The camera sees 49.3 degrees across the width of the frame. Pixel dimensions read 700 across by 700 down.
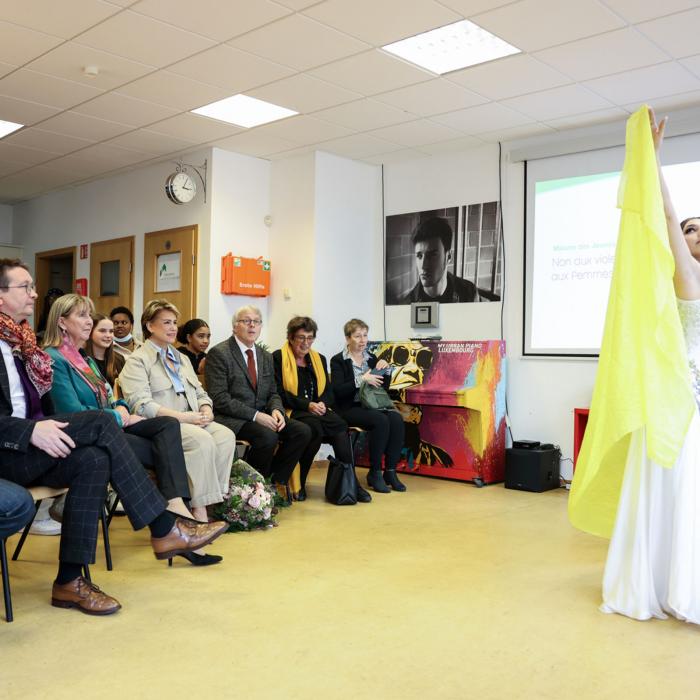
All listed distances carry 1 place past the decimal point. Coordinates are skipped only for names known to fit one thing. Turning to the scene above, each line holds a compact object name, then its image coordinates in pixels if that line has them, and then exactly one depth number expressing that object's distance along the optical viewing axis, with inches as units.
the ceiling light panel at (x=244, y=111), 216.1
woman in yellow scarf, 203.9
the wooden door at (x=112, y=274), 294.4
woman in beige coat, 153.9
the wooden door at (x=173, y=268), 264.5
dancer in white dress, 109.6
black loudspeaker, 223.6
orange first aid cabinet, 259.1
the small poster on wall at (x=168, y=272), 273.1
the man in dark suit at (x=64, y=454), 108.8
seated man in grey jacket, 185.9
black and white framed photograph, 251.6
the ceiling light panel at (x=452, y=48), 169.2
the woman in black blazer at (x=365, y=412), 218.7
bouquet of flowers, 165.0
